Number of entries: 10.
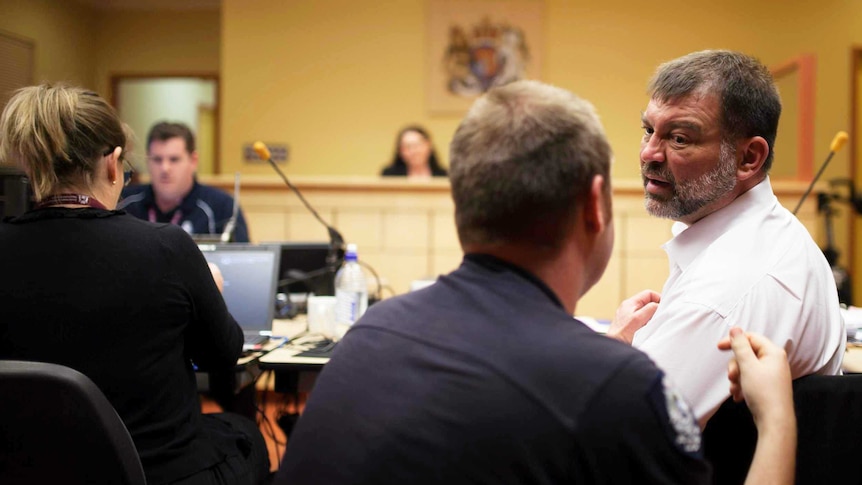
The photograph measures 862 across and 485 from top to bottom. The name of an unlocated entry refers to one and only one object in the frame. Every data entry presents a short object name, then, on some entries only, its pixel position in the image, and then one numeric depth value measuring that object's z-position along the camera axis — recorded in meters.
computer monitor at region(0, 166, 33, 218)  1.97
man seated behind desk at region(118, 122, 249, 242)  3.23
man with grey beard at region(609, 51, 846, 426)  1.24
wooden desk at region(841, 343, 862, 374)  1.79
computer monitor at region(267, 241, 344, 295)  2.66
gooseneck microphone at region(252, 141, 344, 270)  2.54
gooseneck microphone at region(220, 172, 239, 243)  2.63
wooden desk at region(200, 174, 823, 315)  3.90
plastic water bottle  2.23
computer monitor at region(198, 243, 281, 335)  2.19
